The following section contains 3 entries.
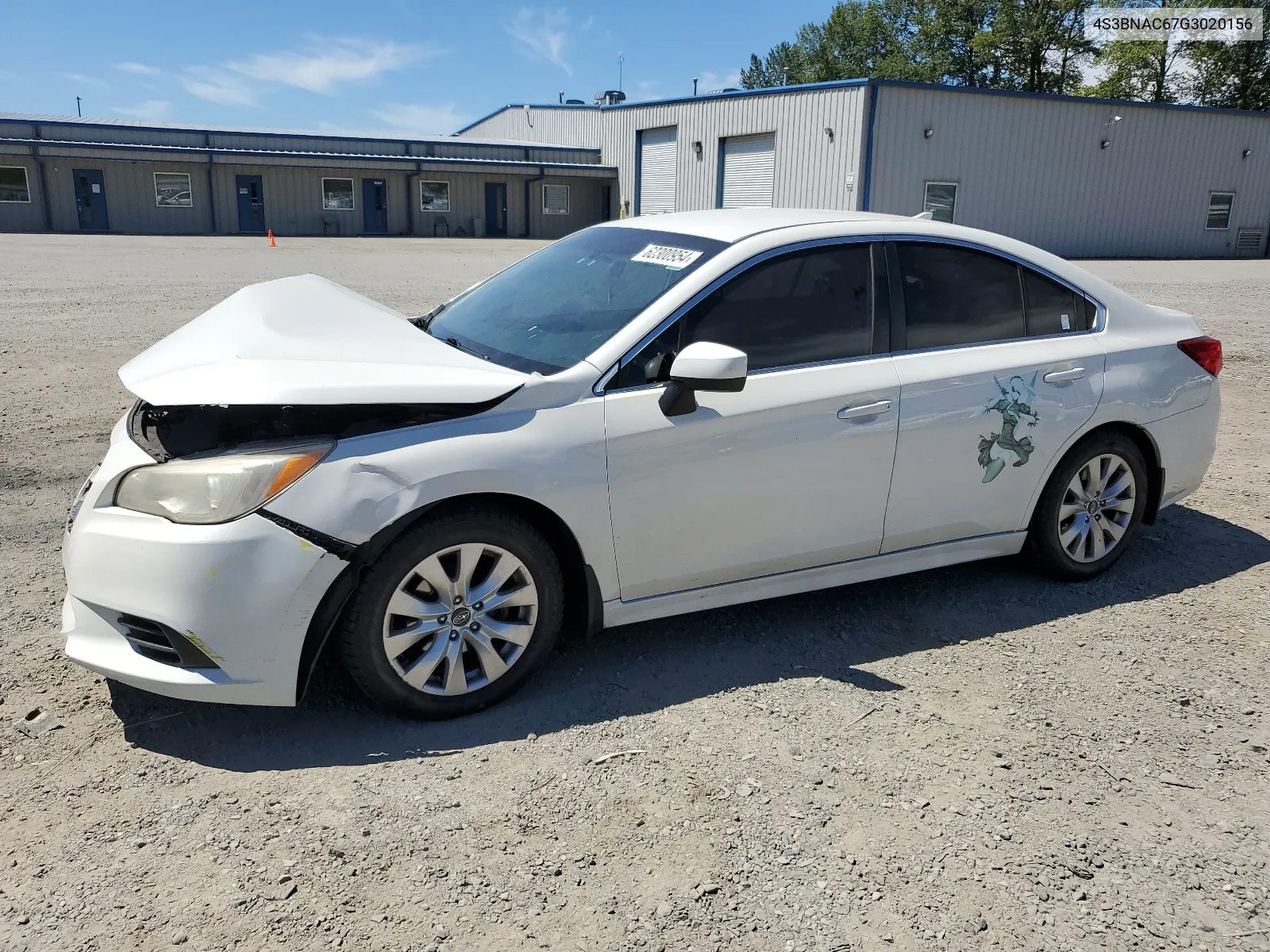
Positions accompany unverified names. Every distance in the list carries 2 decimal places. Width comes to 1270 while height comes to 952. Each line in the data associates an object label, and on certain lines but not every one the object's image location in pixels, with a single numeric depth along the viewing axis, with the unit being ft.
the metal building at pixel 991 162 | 93.04
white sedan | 10.10
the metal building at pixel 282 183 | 115.03
